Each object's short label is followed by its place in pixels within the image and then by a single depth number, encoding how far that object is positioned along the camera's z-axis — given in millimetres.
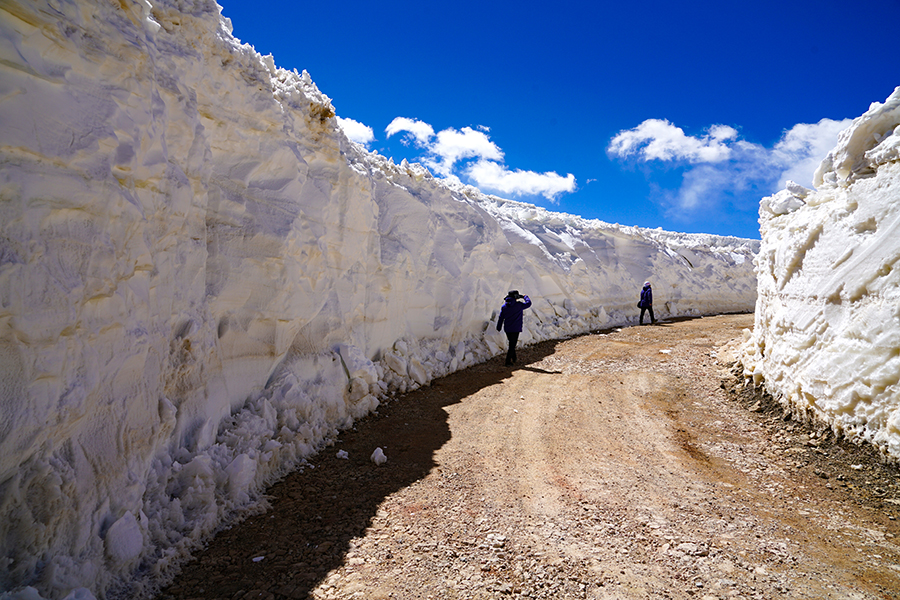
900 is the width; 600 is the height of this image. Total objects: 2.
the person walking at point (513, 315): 10930
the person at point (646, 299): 17109
